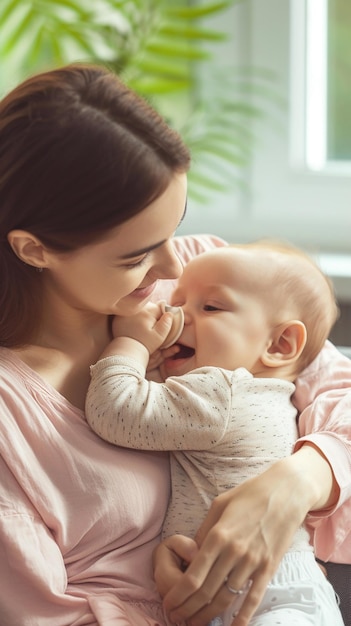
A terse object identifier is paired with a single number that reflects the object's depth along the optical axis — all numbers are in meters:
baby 1.31
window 2.11
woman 1.25
